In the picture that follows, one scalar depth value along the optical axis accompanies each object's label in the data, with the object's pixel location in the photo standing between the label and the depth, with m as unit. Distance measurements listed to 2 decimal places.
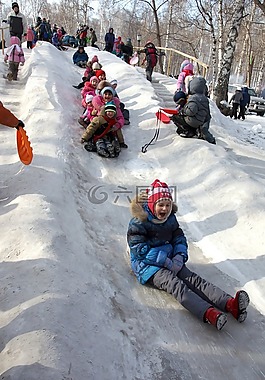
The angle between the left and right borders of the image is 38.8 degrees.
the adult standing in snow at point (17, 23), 11.75
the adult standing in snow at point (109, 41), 19.69
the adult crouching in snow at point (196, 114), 6.88
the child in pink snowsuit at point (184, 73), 9.50
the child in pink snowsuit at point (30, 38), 17.61
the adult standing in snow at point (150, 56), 11.85
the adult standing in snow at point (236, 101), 14.16
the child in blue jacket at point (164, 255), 3.16
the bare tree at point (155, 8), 22.14
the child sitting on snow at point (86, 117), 7.29
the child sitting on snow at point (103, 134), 6.40
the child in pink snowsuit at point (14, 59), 9.96
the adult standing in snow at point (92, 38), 21.70
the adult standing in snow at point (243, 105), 14.33
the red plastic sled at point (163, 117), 7.36
